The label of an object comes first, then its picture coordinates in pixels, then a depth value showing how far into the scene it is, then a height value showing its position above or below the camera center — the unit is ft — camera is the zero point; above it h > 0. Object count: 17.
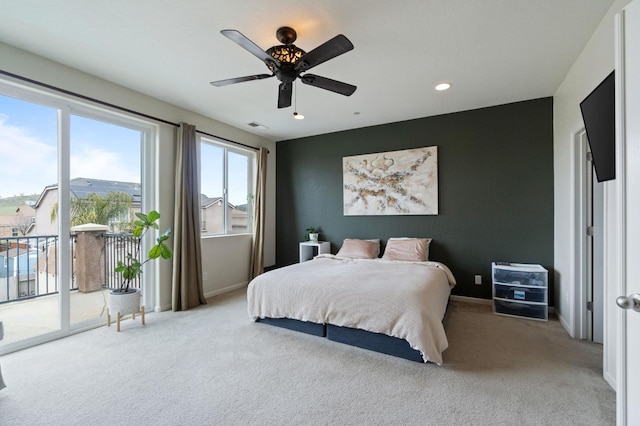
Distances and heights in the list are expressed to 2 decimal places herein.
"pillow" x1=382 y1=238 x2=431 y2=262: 13.03 -1.70
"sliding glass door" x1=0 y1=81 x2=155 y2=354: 8.55 +0.12
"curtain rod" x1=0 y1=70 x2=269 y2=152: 8.11 +3.96
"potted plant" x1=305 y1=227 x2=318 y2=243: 16.53 -1.22
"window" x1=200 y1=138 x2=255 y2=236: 14.45 +1.41
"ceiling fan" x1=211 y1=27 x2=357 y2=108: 6.10 +3.64
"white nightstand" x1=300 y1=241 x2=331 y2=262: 16.24 -2.07
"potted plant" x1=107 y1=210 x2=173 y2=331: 9.97 -2.20
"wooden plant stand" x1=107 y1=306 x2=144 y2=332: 9.76 -3.71
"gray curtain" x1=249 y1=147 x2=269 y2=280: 16.33 -0.85
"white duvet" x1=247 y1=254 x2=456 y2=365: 7.45 -2.58
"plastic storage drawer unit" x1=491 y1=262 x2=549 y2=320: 10.66 -3.01
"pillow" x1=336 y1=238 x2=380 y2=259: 13.97 -1.80
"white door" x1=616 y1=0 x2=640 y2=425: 2.89 +0.22
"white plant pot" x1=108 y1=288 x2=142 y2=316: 9.93 -3.13
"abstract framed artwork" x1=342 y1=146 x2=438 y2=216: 13.97 +1.62
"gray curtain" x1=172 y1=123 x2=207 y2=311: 12.08 -0.59
